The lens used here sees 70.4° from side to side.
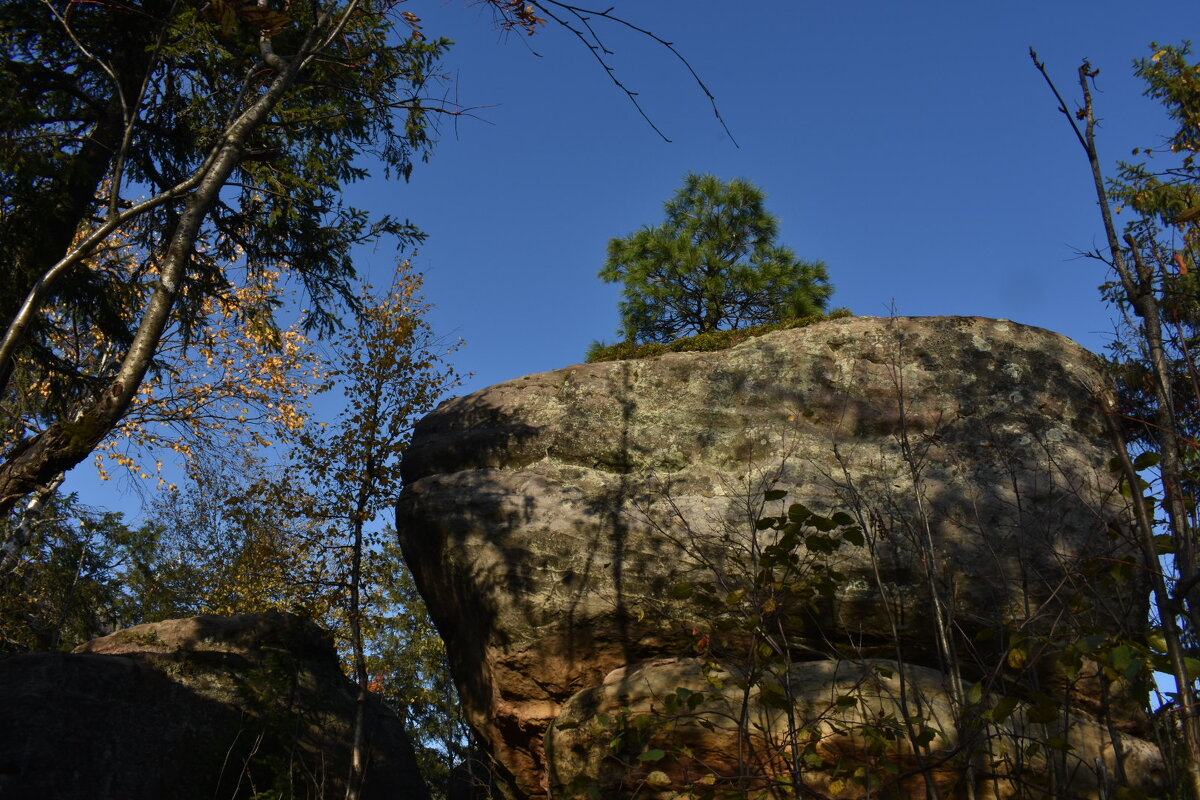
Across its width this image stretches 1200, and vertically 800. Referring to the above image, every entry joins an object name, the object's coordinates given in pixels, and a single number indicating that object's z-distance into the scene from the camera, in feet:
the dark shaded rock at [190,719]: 22.39
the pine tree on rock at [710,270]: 37.86
